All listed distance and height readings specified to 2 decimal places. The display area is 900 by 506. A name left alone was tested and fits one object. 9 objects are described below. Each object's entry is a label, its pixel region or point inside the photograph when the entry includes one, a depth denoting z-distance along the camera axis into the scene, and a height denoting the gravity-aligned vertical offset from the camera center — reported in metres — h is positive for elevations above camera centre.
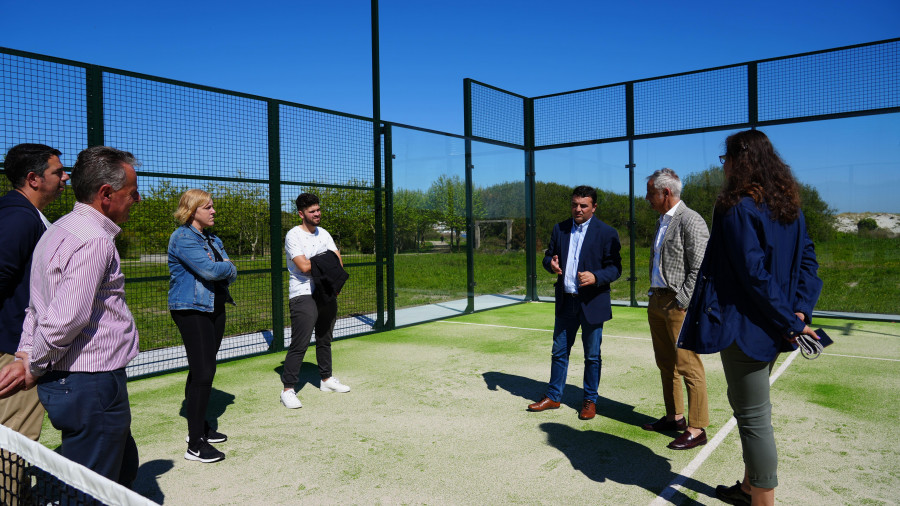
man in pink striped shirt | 2.02 -0.29
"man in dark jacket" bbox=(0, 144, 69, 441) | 2.57 +0.01
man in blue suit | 4.45 -0.39
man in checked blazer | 3.89 -0.42
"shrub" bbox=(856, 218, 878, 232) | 8.82 +0.08
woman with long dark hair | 2.49 -0.24
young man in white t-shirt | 4.92 -0.50
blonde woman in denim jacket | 3.72 -0.45
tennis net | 1.49 -0.65
